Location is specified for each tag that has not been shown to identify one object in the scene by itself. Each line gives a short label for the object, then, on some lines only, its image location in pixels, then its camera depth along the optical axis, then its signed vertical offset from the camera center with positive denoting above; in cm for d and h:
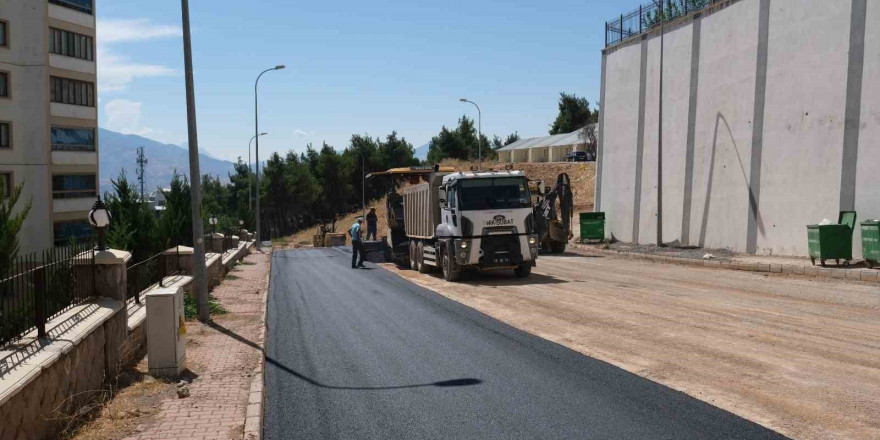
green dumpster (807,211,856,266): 2072 -127
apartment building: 3862 +406
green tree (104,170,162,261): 2077 -90
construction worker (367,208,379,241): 3772 -169
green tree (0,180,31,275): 1249 -78
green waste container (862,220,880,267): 1948 -119
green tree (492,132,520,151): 12502 +869
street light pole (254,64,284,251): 4914 +382
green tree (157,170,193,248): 2262 -96
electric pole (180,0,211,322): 1317 +4
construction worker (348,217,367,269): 2749 -199
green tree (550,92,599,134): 10812 +1151
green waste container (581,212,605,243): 3625 -163
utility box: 868 -174
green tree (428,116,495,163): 10219 +654
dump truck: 1981 -86
